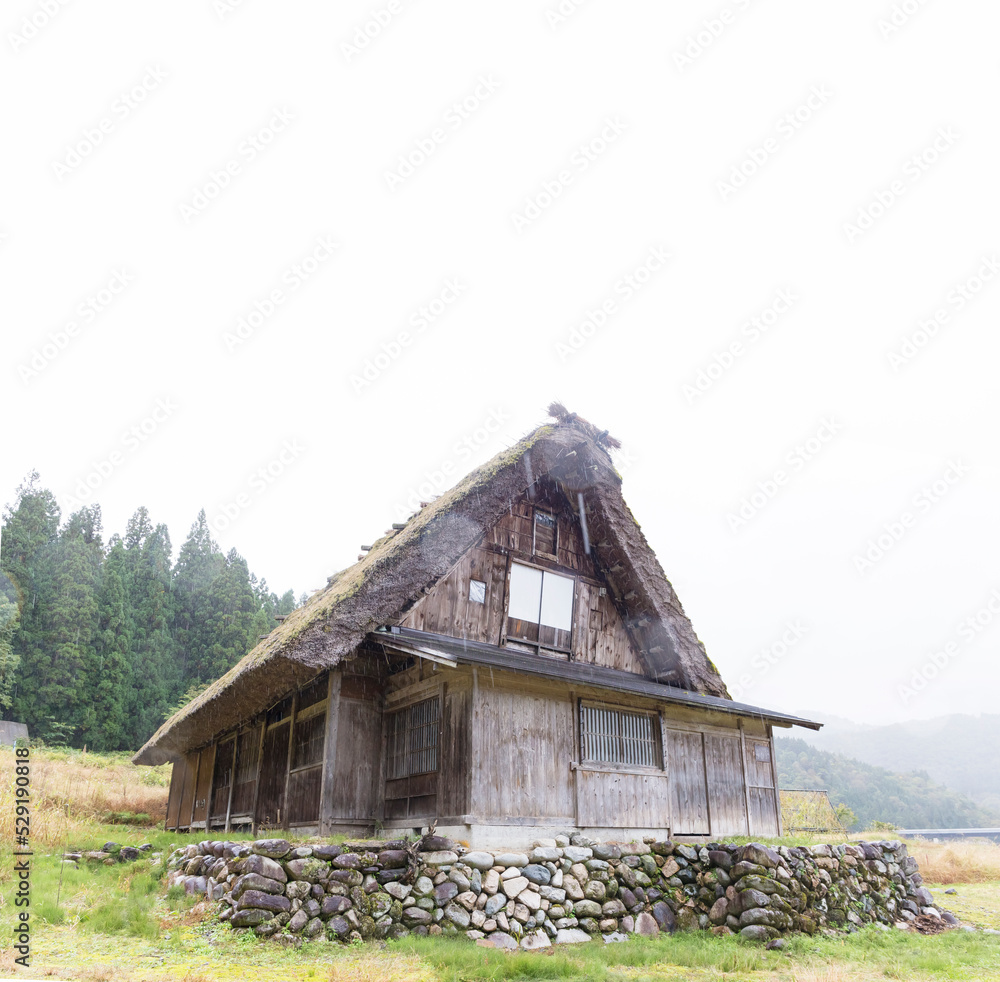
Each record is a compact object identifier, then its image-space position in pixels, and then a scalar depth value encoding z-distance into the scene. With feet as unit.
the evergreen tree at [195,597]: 133.69
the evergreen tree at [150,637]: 121.19
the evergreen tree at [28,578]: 111.34
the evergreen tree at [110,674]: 113.70
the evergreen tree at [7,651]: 102.39
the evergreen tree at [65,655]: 111.14
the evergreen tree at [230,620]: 131.44
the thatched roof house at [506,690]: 31.96
